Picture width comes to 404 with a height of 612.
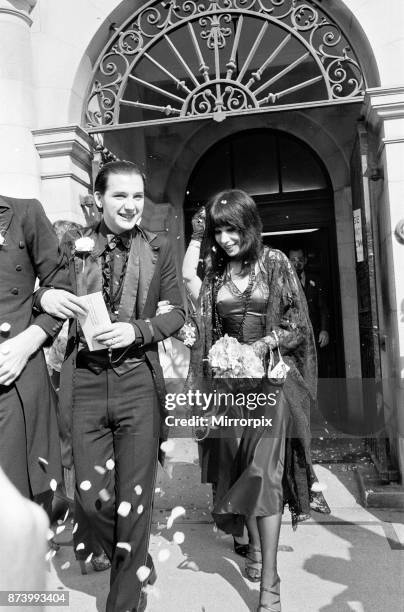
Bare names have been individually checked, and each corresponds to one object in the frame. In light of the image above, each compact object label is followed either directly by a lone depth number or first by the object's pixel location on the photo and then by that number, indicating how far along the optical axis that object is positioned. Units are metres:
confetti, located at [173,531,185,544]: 3.59
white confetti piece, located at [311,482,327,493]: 3.03
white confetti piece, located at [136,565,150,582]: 2.40
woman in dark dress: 2.76
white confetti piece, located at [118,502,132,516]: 2.44
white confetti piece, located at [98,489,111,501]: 2.46
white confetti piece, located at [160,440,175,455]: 2.69
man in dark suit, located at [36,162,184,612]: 2.45
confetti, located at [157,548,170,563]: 3.26
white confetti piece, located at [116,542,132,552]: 2.42
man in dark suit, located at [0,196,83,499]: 2.09
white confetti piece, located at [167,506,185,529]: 3.94
